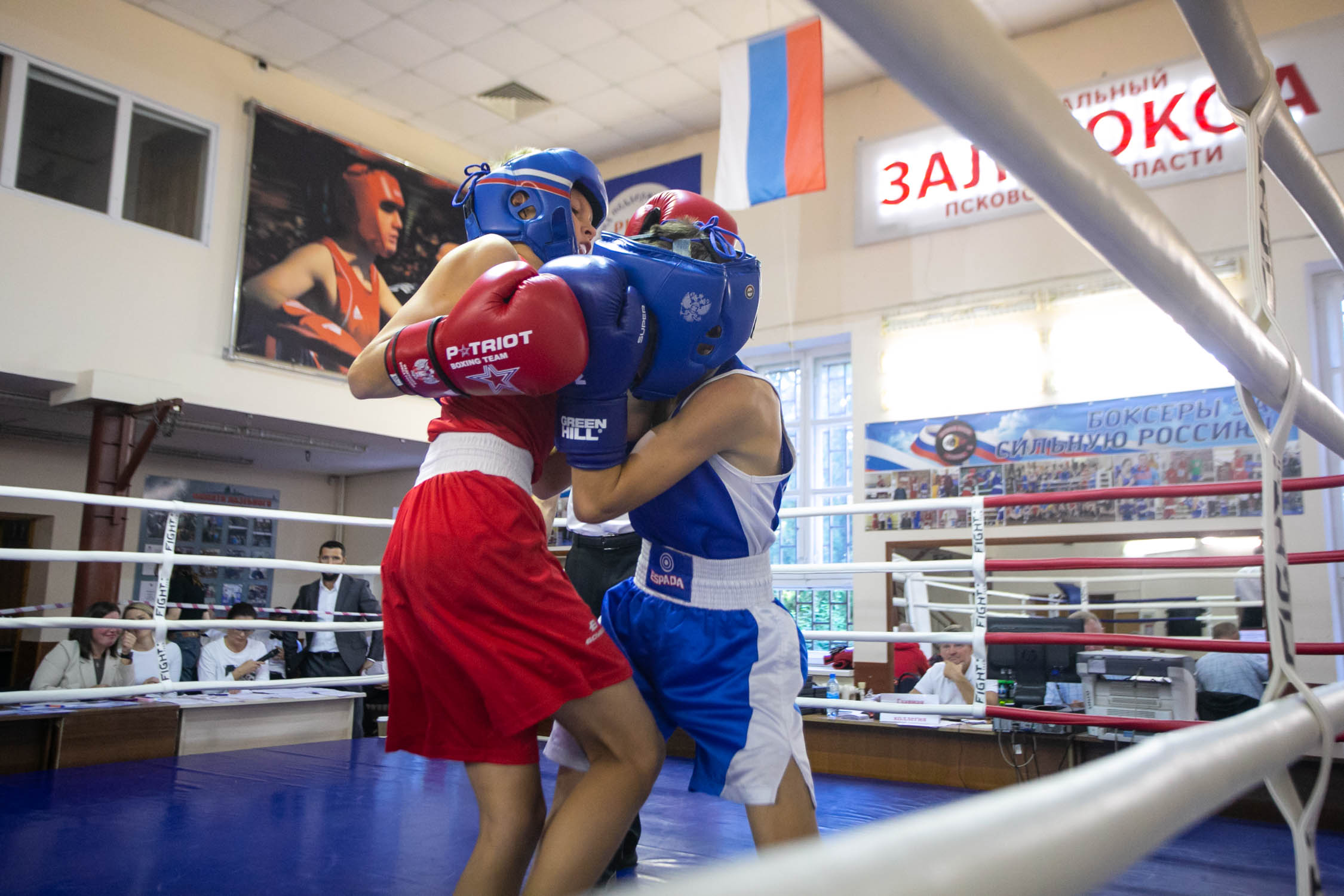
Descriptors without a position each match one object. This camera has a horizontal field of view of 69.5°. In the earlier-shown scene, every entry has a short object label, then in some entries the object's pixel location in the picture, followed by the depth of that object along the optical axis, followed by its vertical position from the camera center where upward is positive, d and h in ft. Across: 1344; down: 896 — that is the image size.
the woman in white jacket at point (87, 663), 12.57 -1.33
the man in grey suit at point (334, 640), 16.53 -1.16
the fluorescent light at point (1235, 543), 16.56 +0.90
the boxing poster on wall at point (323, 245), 22.99 +8.23
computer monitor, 10.51 -0.83
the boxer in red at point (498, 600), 3.69 -0.09
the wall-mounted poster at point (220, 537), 27.61 +0.98
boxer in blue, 3.99 +0.31
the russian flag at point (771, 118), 18.38 +8.98
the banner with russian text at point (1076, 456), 16.90 +2.58
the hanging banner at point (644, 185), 25.66 +10.68
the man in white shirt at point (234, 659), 14.82 -1.38
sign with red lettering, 17.13 +8.87
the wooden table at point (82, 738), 8.40 -1.53
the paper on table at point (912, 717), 10.12 -1.54
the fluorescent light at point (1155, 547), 16.98 +0.84
